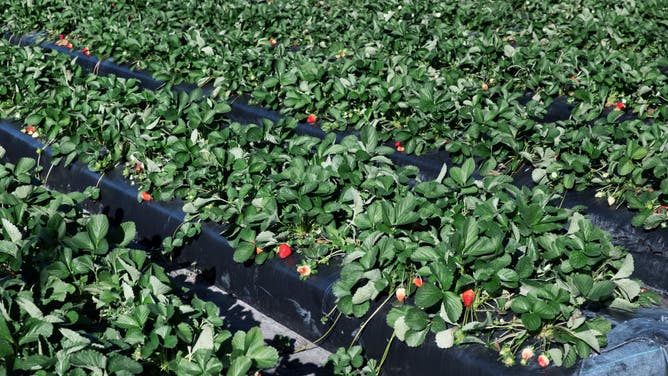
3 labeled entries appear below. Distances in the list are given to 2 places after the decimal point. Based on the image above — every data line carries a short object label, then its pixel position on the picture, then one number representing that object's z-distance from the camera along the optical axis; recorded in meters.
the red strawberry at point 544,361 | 2.39
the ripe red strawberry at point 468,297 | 2.60
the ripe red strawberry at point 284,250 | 3.24
